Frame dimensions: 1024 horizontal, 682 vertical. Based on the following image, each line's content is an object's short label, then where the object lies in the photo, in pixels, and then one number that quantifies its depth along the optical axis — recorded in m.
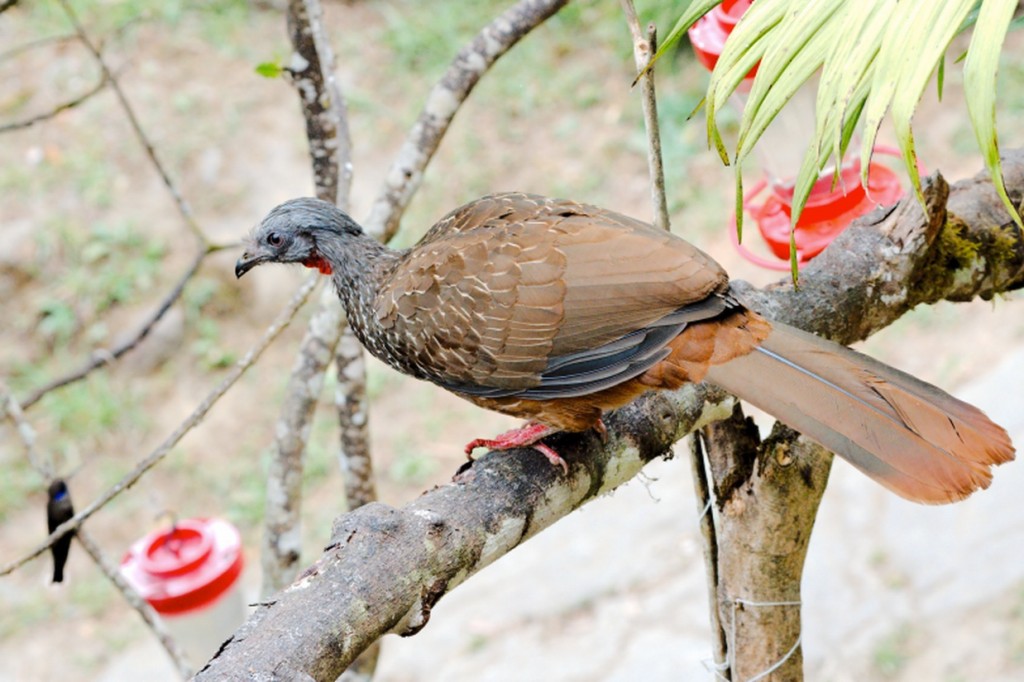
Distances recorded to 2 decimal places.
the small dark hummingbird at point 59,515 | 6.46
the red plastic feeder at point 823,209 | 6.16
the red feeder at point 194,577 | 6.96
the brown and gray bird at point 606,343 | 4.39
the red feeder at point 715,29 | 5.67
